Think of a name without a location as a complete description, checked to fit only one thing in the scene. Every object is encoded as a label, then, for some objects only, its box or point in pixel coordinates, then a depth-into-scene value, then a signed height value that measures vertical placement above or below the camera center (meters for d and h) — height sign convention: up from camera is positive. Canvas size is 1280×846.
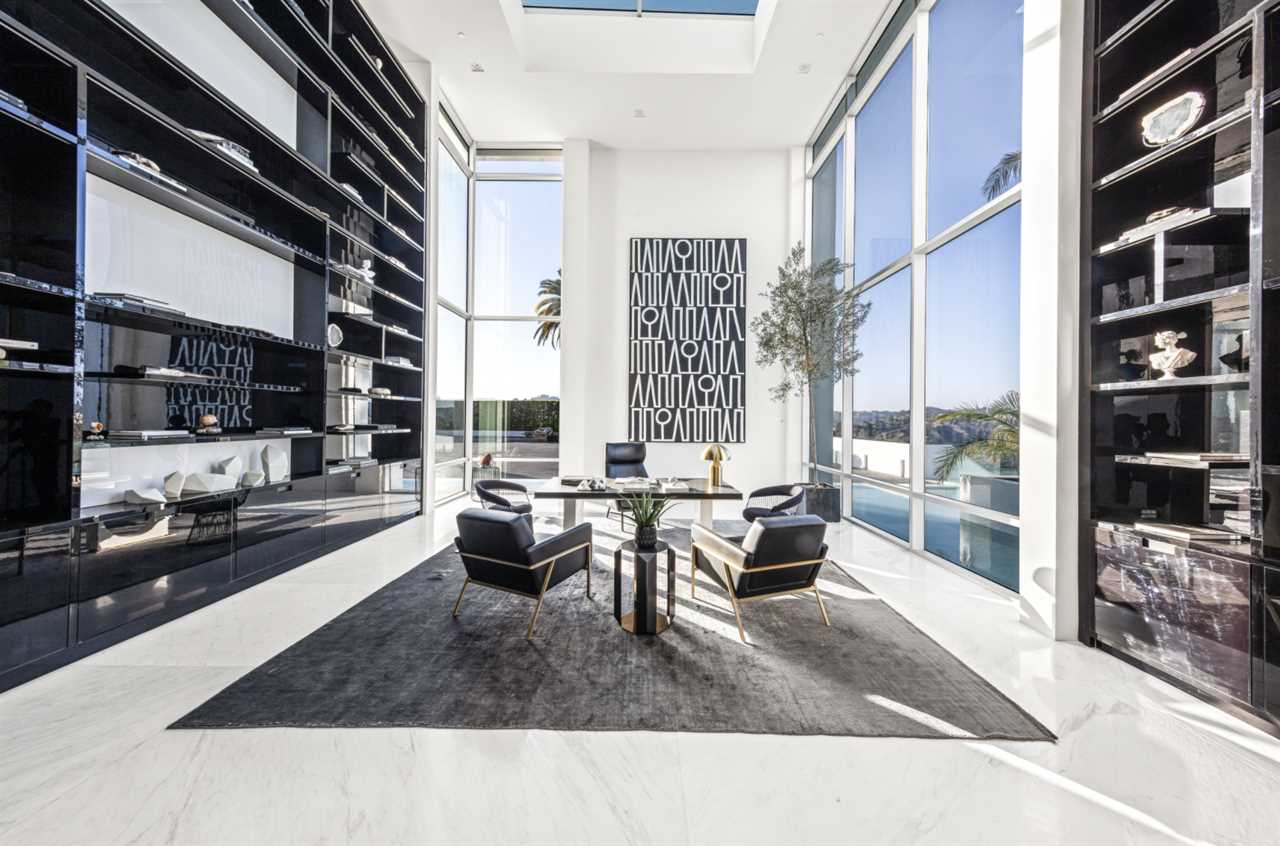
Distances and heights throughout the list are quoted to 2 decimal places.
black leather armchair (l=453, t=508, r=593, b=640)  3.09 -0.77
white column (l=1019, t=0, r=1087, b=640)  3.17 +0.67
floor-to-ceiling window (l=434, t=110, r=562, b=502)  8.43 +1.76
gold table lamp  5.21 -0.32
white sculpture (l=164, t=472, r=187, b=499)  3.48 -0.41
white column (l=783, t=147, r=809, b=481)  8.19 +3.12
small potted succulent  3.27 -0.58
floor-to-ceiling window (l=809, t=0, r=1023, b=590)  4.07 +1.35
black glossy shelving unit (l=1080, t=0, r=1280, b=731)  2.35 +0.43
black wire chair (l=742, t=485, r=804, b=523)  4.76 -0.71
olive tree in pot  6.45 +1.23
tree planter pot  6.33 -0.86
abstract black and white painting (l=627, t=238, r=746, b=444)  8.38 +1.29
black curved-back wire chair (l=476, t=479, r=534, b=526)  5.02 -0.68
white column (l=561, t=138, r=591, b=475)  8.05 +1.78
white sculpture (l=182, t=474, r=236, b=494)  3.64 -0.43
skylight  6.39 +4.99
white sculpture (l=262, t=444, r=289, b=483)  4.35 -0.35
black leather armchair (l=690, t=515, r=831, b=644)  3.12 -0.79
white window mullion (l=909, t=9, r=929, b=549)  5.12 +1.79
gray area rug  2.32 -1.26
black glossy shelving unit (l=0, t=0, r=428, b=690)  2.69 +0.65
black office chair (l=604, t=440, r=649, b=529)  6.57 -0.43
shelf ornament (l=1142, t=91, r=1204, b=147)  2.72 +1.62
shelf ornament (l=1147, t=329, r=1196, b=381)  2.74 +0.39
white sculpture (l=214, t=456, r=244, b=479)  3.99 -0.34
